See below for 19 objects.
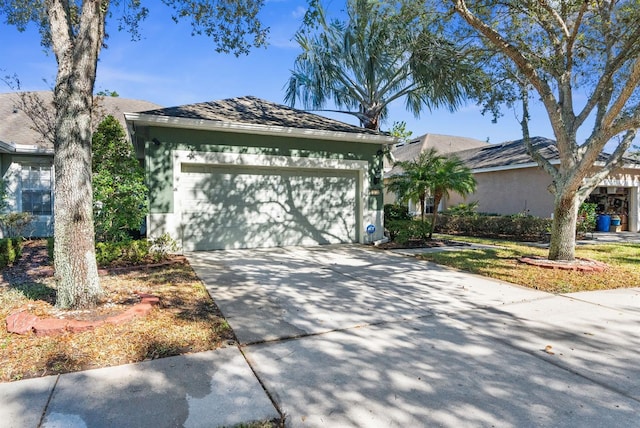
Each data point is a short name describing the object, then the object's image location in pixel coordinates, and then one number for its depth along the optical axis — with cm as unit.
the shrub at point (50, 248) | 670
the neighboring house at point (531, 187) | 1502
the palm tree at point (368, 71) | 1205
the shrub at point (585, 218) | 1261
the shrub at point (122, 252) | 668
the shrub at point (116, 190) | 678
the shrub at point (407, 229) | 1034
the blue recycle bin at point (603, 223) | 1569
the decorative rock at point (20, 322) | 345
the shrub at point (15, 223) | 946
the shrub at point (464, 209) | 1639
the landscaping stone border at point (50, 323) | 345
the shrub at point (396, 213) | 1252
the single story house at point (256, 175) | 846
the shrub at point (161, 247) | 737
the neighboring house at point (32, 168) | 1103
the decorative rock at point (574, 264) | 679
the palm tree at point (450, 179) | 1027
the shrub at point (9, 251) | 672
